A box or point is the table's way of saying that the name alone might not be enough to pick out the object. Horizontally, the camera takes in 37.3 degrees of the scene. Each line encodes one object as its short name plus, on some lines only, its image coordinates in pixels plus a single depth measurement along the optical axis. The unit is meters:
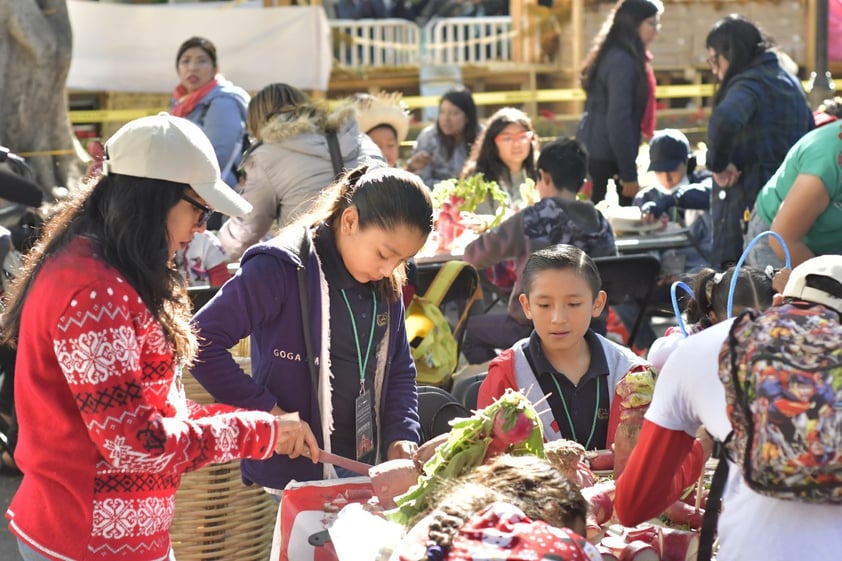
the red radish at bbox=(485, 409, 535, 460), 2.70
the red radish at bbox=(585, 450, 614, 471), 3.17
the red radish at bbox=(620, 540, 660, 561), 2.62
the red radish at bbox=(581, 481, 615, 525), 2.74
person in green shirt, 4.68
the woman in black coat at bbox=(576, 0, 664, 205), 8.61
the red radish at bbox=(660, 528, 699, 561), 2.65
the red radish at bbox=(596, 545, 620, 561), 2.59
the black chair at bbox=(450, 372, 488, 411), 4.88
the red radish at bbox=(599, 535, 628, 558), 2.65
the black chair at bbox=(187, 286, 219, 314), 5.71
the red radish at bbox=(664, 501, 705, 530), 2.79
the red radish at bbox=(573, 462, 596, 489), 2.94
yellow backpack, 5.46
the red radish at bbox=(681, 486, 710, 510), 2.92
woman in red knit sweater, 2.49
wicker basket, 4.29
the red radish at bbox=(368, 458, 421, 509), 2.92
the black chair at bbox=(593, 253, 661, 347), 6.16
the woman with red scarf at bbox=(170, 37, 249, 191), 7.61
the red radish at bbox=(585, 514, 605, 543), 2.65
